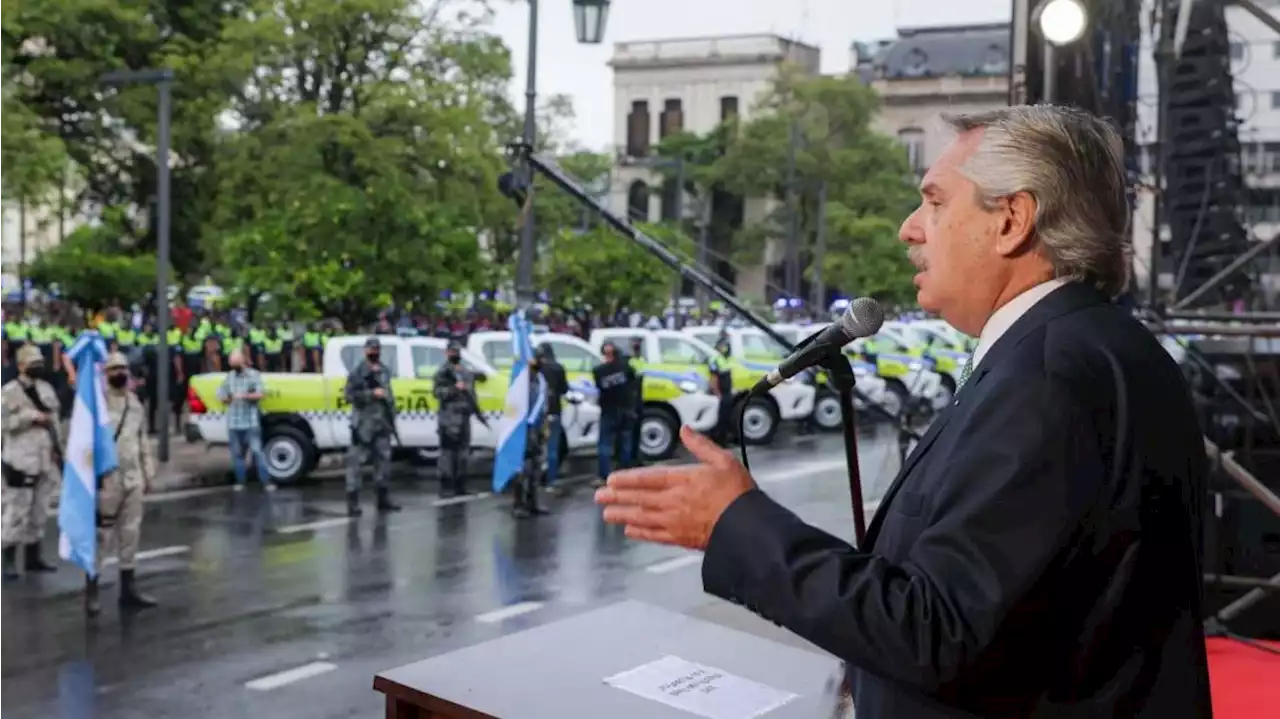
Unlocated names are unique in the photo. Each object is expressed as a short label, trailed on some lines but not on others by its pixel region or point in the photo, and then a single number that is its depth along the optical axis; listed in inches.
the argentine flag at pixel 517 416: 570.3
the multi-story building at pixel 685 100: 2185.0
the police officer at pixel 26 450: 405.1
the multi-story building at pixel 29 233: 1024.9
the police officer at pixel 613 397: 674.2
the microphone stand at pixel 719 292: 92.3
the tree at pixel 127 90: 1007.6
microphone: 94.3
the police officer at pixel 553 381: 615.8
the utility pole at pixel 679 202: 1443.9
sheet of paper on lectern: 104.3
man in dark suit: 64.2
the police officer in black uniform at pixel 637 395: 693.6
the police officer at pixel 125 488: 369.4
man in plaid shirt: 607.5
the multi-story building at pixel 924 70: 2038.6
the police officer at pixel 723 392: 790.5
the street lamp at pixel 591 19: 537.0
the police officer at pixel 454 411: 623.5
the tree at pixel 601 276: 1246.9
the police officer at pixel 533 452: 571.2
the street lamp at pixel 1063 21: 237.6
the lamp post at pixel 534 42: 528.7
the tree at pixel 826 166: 1740.9
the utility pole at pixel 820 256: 1545.3
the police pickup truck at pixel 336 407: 637.3
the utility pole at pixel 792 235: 1590.3
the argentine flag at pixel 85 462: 359.3
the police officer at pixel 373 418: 567.5
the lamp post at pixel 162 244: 662.5
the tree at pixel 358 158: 864.3
